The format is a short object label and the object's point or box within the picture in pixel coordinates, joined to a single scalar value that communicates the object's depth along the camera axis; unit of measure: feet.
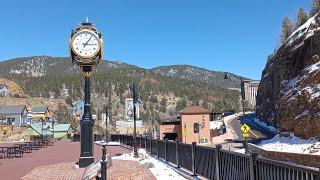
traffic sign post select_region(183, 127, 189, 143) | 162.61
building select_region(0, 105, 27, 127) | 252.03
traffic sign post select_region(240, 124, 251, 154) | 66.62
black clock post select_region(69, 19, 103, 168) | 37.68
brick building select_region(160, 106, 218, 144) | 172.19
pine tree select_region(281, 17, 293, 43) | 177.99
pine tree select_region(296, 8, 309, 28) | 157.37
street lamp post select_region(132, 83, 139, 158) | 64.35
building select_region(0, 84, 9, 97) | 350.26
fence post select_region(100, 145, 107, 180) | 18.33
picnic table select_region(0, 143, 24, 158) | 69.74
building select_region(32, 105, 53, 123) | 279.49
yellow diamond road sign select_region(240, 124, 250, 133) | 66.68
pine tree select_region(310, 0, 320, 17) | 143.00
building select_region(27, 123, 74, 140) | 231.84
